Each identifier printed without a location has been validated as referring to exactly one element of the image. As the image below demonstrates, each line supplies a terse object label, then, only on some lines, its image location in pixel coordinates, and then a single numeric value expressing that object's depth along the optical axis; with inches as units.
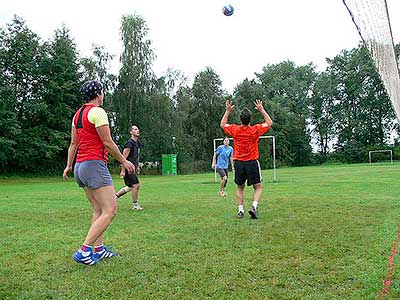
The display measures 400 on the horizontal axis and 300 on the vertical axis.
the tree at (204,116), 1827.0
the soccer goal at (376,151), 2170.3
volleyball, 420.2
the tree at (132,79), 1493.6
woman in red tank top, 183.6
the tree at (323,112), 2613.2
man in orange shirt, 311.6
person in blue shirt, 521.8
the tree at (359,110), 2449.6
